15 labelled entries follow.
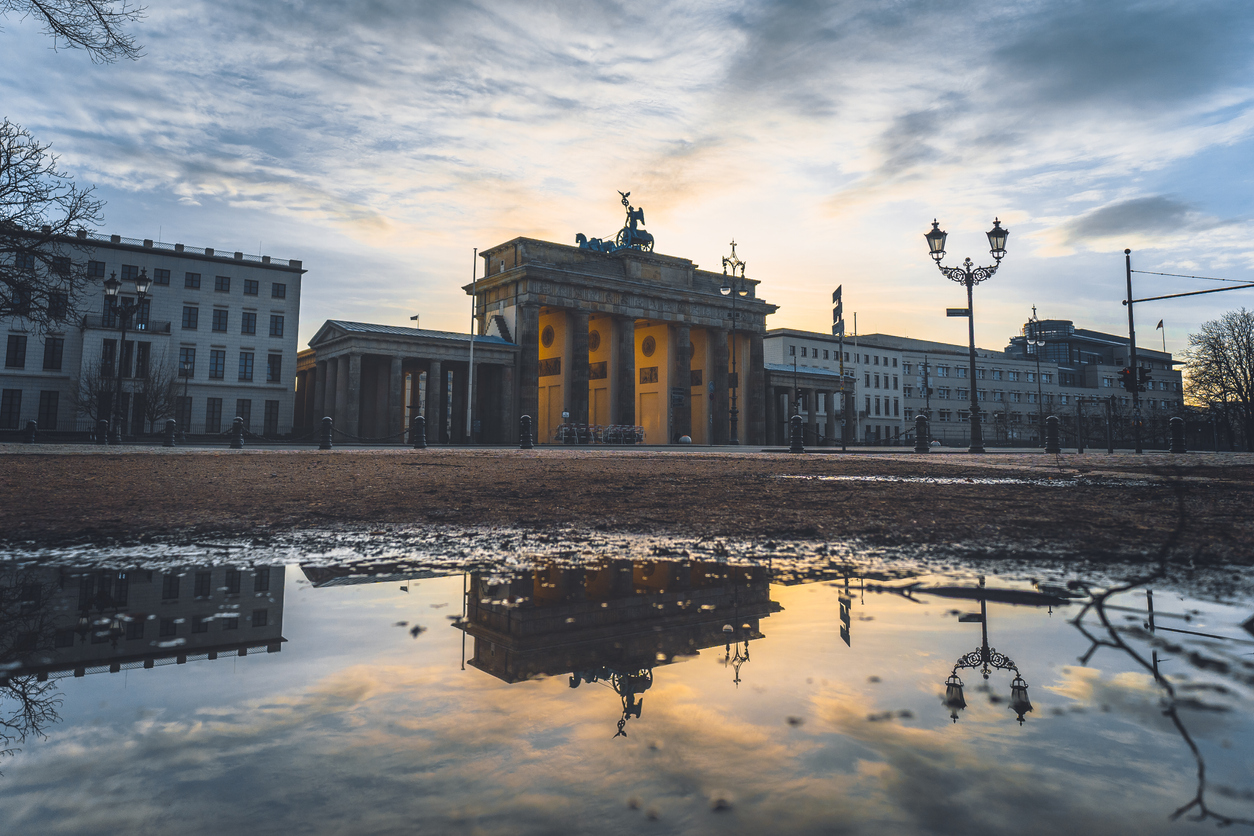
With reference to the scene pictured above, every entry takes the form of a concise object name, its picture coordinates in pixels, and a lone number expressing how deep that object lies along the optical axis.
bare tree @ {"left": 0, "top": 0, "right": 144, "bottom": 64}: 11.02
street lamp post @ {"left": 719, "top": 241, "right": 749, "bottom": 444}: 52.97
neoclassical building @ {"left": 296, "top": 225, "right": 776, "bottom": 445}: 49.88
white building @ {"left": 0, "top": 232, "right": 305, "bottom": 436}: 53.94
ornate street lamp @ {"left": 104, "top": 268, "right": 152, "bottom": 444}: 27.47
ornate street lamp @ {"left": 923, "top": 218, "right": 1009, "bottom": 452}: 21.06
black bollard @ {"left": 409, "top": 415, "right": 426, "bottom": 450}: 28.22
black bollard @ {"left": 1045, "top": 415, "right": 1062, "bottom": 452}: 22.56
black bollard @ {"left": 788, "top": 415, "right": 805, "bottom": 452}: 24.00
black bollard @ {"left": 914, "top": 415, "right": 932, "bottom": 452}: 24.69
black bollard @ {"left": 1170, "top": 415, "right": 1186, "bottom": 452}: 23.11
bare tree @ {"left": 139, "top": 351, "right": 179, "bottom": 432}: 51.22
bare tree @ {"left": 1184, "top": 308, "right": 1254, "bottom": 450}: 48.47
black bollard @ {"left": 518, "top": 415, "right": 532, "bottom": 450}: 31.31
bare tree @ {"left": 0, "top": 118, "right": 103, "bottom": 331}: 17.73
